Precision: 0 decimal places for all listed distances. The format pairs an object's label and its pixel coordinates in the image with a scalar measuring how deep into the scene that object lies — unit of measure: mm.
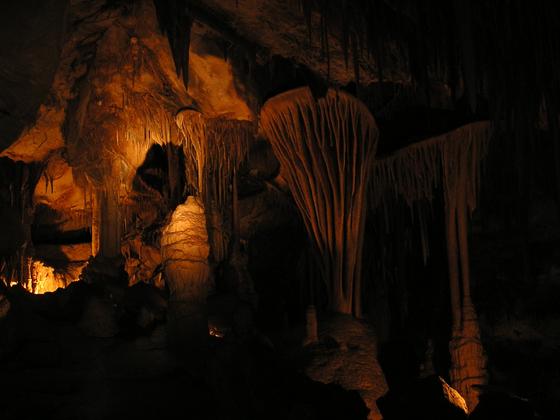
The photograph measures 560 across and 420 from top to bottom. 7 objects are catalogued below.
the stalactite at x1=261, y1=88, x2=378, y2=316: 12688
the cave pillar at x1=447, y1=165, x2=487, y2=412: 12953
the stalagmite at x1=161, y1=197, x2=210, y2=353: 9531
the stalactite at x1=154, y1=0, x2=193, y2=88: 10705
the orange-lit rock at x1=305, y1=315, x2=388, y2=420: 10945
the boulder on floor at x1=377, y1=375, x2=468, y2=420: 6477
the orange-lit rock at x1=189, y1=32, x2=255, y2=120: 12984
